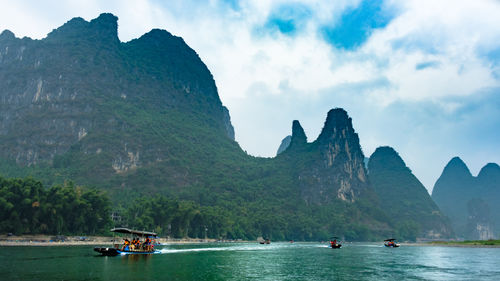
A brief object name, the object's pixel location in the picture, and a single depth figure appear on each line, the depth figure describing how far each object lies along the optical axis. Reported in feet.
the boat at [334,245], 354.66
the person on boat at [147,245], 213.05
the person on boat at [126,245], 198.35
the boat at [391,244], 401.47
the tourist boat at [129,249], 188.85
